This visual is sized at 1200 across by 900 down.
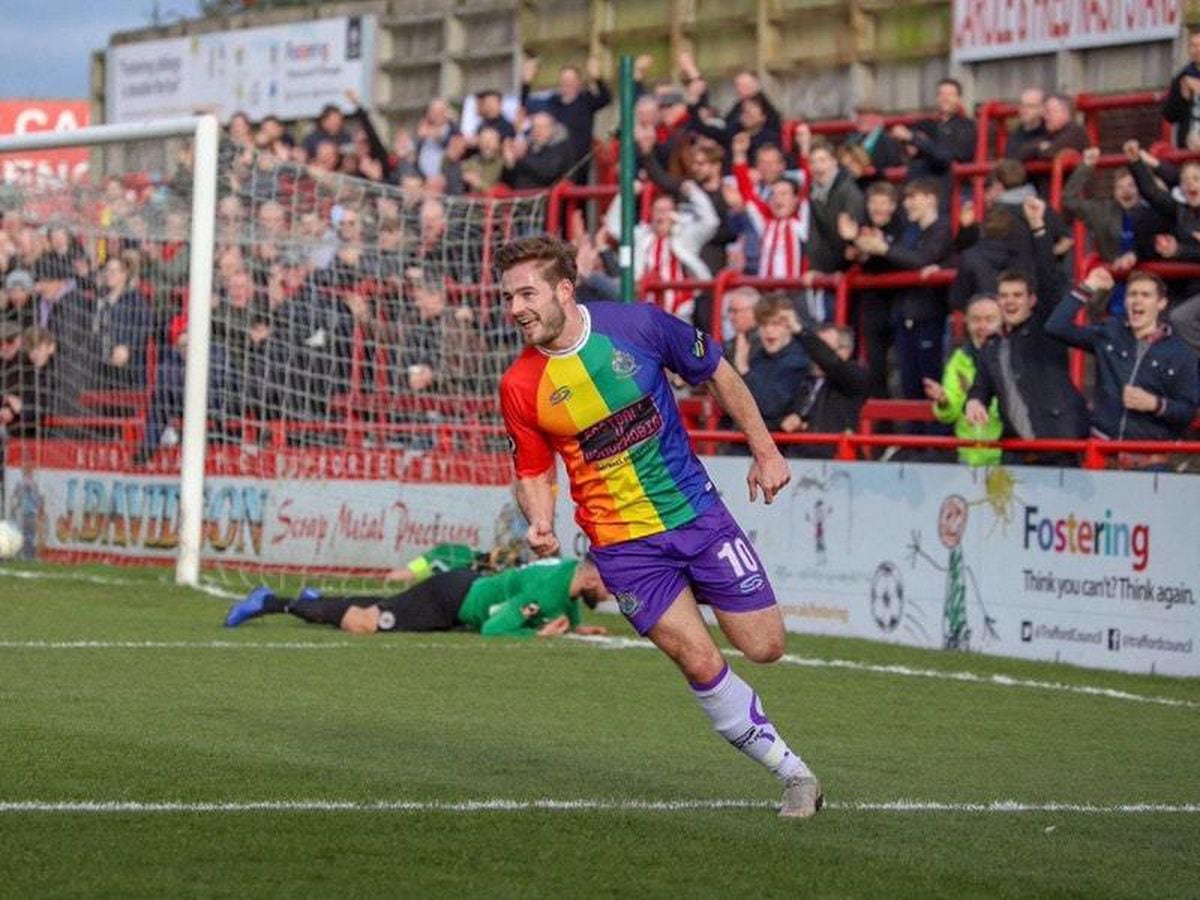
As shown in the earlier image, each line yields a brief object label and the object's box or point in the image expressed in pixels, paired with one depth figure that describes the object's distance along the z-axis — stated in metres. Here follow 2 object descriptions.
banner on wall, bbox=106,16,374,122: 31.39
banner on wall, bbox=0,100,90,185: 41.44
